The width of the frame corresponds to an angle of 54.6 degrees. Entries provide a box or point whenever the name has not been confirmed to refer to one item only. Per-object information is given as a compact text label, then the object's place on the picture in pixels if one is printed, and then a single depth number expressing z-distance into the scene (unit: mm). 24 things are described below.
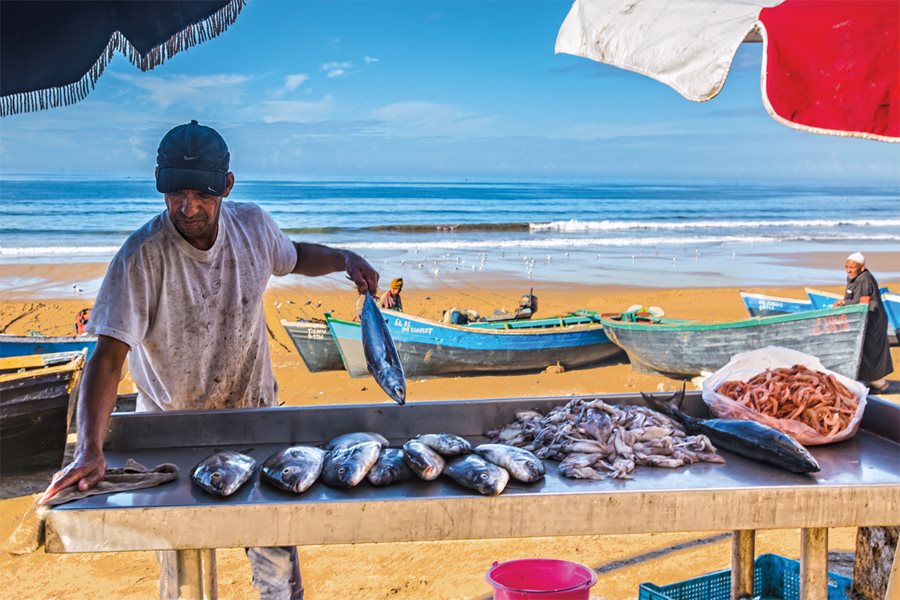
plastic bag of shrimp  3771
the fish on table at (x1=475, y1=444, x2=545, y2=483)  3164
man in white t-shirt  3340
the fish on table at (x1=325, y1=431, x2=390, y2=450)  3545
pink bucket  3732
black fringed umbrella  3082
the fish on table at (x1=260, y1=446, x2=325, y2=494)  3076
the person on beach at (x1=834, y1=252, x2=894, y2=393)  10711
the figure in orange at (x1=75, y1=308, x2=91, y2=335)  10462
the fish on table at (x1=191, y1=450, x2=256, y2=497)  3039
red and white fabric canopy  2809
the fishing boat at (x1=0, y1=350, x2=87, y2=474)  7266
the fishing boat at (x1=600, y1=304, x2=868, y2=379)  10773
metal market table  2865
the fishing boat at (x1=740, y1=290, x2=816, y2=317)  13648
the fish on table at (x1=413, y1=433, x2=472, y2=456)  3359
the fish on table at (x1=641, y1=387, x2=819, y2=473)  3287
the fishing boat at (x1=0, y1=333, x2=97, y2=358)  9953
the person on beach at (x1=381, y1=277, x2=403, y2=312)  12470
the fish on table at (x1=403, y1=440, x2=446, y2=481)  3178
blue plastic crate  4336
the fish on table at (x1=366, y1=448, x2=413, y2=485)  3152
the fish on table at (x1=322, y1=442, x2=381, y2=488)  3117
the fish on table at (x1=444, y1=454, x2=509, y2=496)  3020
